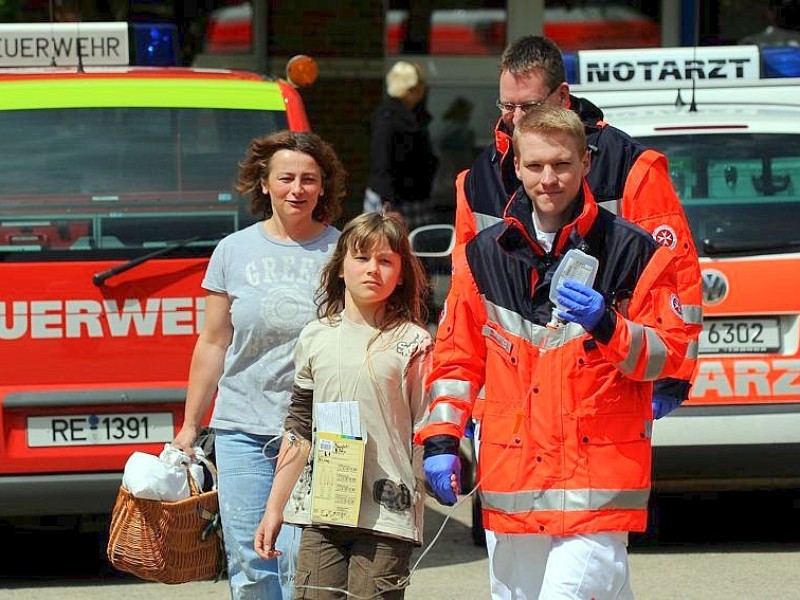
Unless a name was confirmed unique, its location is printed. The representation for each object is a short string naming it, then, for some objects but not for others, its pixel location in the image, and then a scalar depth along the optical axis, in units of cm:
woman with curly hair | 1032
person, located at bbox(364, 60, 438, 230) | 2409
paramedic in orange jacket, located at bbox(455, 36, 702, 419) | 929
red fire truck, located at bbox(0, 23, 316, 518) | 1312
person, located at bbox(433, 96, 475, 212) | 2853
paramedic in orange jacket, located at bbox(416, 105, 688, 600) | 839
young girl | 912
